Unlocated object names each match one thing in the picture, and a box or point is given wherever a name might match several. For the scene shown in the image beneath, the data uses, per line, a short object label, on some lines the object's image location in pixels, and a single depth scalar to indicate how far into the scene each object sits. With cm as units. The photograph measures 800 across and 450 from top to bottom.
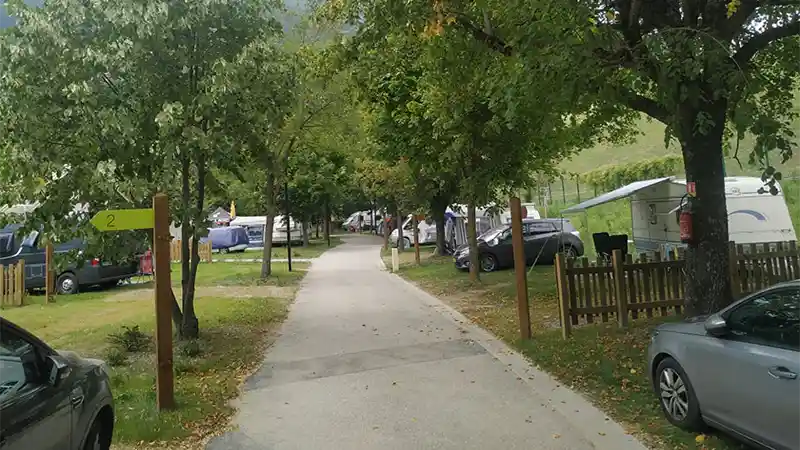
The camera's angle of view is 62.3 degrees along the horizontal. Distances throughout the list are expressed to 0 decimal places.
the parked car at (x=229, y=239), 4231
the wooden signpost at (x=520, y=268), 929
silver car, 415
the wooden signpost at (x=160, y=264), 644
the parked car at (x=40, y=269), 1839
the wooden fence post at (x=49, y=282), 1631
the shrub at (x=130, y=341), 953
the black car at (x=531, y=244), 2147
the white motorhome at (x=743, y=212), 1686
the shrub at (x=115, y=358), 855
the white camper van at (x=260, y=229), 4572
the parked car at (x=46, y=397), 339
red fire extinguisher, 803
